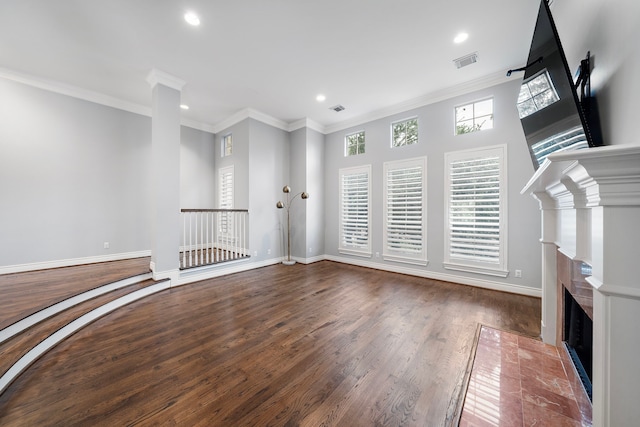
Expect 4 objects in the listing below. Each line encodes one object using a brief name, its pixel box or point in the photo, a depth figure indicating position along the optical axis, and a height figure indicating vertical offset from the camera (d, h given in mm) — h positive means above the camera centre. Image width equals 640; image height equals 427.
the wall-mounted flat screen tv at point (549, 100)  1315 +748
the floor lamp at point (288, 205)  5357 +151
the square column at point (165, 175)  3670 +590
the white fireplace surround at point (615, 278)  794 -243
